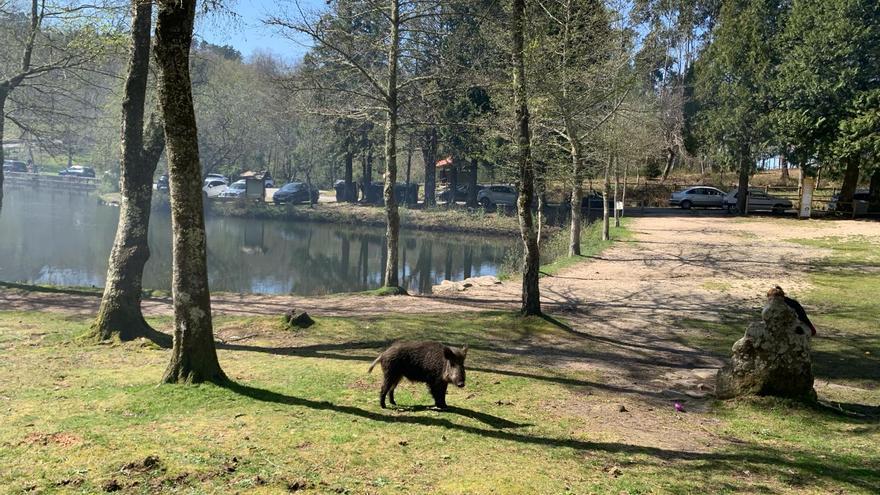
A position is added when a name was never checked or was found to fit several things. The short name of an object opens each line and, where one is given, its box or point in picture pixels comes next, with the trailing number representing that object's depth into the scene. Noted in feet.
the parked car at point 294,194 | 176.35
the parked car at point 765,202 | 134.72
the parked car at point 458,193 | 179.22
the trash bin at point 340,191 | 188.03
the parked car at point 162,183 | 179.22
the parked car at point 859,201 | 114.93
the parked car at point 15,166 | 242.99
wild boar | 23.17
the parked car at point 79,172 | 236.02
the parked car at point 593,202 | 144.36
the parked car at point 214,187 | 184.75
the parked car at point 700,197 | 152.97
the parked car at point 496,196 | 163.94
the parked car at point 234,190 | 181.06
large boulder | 26.20
